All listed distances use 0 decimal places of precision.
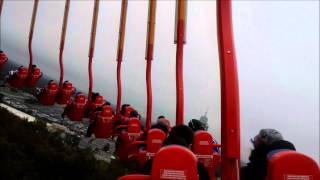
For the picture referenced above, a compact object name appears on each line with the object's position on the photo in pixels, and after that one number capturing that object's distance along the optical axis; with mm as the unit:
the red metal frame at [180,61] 3803
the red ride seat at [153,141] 3408
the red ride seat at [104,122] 6897
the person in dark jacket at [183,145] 1824
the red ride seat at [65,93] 9450
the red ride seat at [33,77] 10098
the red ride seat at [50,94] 9417
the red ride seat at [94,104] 8487
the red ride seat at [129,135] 5244
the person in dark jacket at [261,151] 1881
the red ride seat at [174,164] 1581
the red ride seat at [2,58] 10330
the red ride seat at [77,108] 8433
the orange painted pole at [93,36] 8079
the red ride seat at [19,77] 10173
